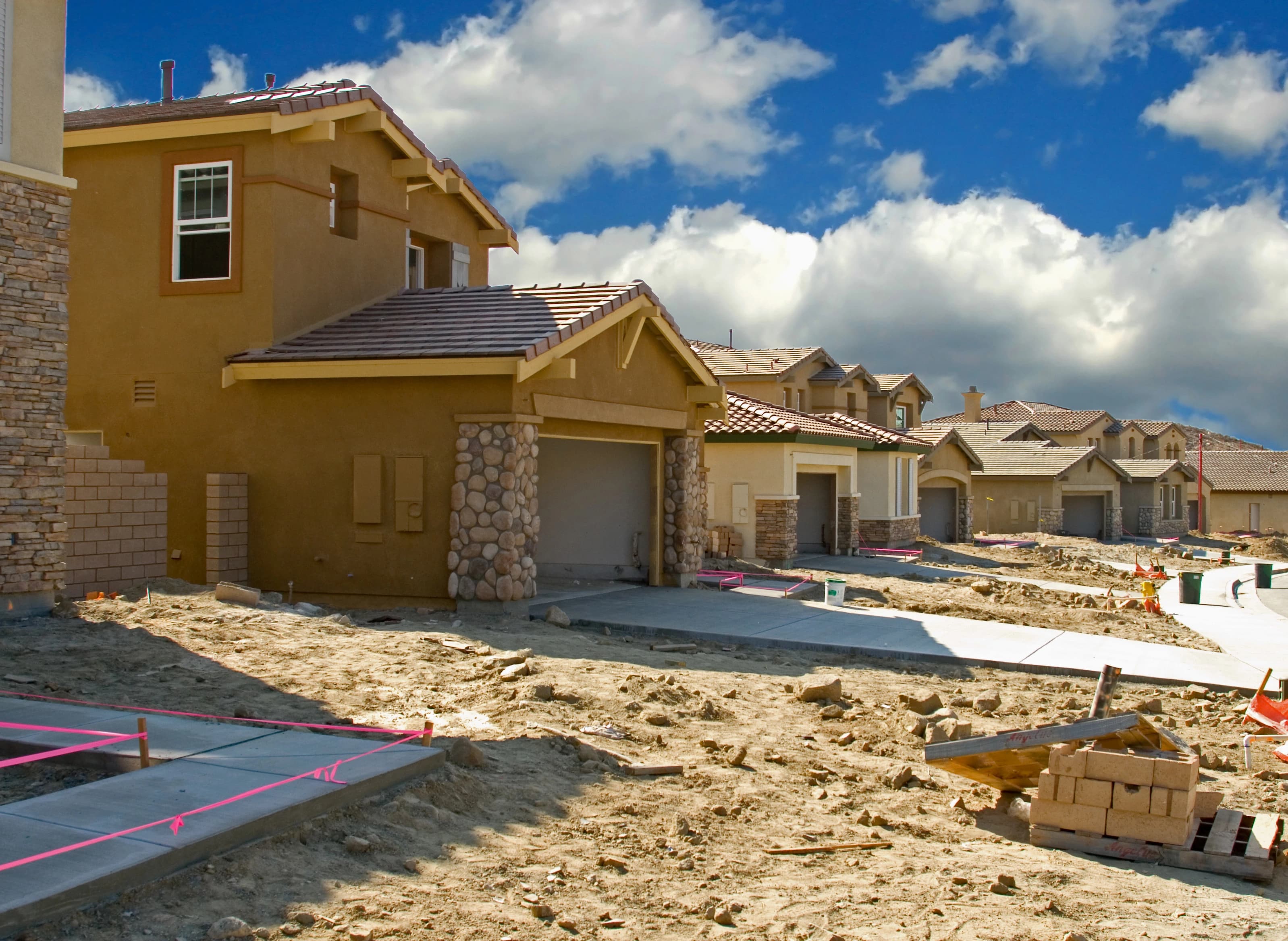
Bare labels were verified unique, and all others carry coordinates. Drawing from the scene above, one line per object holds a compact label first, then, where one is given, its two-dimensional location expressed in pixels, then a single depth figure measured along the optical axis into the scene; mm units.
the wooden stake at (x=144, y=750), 6656
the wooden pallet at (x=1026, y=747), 7320
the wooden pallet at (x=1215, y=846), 6844
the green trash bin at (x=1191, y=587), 22656
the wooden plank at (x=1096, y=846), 7074
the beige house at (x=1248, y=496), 71375
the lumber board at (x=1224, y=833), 6961
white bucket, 18516
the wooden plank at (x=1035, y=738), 7281
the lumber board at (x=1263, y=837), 6871
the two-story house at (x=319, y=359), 15250
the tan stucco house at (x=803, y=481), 27500
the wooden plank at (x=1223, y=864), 6781
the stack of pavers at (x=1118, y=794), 7062
